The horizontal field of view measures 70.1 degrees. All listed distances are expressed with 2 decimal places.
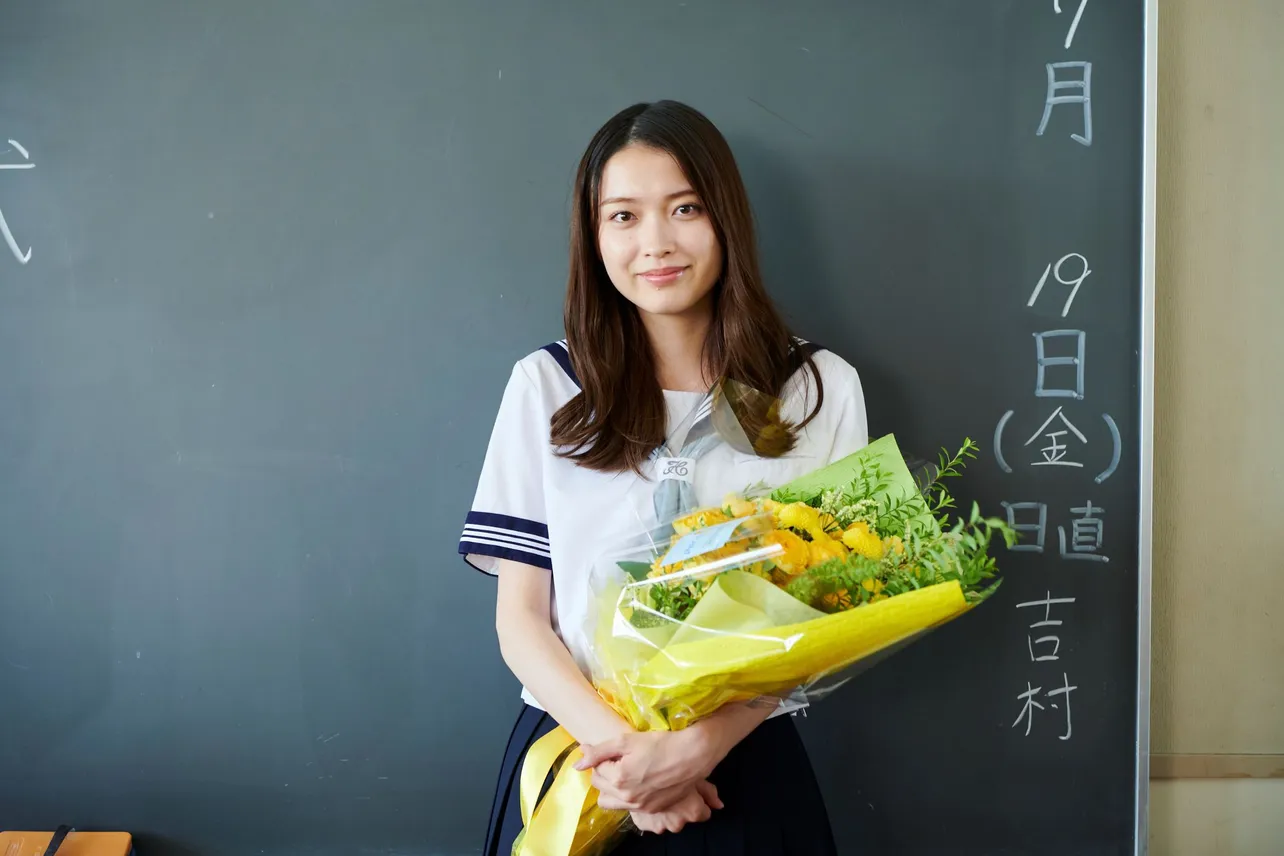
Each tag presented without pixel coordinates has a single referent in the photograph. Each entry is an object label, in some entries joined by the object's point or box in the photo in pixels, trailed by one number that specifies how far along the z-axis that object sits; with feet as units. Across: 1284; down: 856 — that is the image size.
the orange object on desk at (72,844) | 5.36
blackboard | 5.42
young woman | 4.33
